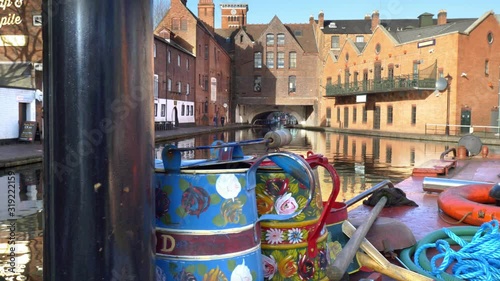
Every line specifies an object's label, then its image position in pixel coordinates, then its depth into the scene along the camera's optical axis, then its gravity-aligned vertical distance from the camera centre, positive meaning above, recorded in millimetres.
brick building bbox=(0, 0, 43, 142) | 25328 +4454
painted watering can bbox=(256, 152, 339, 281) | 1995 -482
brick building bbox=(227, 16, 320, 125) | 64625 +7484
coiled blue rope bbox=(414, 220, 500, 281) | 2779 -885
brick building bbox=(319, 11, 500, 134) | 35375 +4098
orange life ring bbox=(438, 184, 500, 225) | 4543 -886
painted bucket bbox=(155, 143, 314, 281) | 1688 -385
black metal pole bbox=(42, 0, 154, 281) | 1261 -41
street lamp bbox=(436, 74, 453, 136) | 35531 +3046
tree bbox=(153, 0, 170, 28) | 51406 +12778
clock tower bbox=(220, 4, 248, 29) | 77000 +18636
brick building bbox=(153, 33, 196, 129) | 38594 +3797
